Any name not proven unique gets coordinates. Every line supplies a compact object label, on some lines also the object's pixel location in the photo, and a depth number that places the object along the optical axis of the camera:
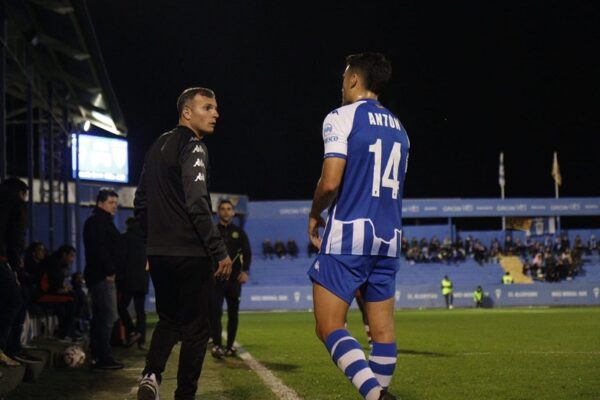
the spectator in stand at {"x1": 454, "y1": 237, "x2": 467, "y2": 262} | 47.88
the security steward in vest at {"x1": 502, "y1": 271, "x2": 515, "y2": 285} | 40.19
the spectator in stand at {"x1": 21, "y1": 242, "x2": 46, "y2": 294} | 12.49
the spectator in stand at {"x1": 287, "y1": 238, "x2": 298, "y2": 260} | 49.38
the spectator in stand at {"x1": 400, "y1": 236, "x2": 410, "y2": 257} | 48.28
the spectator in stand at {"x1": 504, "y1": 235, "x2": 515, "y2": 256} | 48.34
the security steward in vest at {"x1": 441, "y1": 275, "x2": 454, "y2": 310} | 35.94
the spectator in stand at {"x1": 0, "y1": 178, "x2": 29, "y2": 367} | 7.71
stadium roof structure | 14.48
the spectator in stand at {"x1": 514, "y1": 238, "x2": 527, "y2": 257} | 48.22
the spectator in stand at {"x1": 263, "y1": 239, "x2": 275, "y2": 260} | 49.62
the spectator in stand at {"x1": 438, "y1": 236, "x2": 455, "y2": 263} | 47.91
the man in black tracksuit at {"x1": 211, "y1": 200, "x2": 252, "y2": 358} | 10.36
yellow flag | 55.48
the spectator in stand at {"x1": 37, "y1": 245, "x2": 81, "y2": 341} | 12.52
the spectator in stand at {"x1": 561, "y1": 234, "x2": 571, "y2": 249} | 48.03
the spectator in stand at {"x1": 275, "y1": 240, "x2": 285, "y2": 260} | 49.50
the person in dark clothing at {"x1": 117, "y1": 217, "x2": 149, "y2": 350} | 12.02
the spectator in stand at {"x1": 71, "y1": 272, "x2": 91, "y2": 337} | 14.78
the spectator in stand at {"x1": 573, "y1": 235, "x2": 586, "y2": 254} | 47.66
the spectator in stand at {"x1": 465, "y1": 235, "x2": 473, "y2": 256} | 49.12
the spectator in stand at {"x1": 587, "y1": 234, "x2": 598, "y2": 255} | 48.91
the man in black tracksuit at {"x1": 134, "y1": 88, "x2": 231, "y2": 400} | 5.29
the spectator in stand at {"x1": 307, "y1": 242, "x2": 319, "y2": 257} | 48.72
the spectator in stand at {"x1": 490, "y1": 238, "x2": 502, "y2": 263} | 47.81
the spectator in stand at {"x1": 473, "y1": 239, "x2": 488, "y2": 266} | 47.16
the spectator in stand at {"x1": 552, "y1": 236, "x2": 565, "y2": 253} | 48.59
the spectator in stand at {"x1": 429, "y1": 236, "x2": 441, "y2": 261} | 48.06
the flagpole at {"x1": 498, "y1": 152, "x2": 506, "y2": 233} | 54.86
